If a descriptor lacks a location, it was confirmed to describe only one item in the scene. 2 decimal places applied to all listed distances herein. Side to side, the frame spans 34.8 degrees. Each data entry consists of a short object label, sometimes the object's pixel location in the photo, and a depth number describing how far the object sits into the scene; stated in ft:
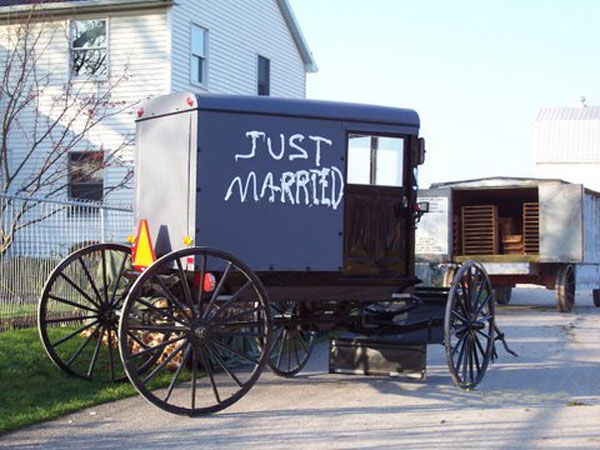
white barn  199.11
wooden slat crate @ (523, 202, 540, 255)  70.23
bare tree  75.46
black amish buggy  26.96
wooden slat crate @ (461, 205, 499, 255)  70.64
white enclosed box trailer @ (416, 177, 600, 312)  65.41
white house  77.61
